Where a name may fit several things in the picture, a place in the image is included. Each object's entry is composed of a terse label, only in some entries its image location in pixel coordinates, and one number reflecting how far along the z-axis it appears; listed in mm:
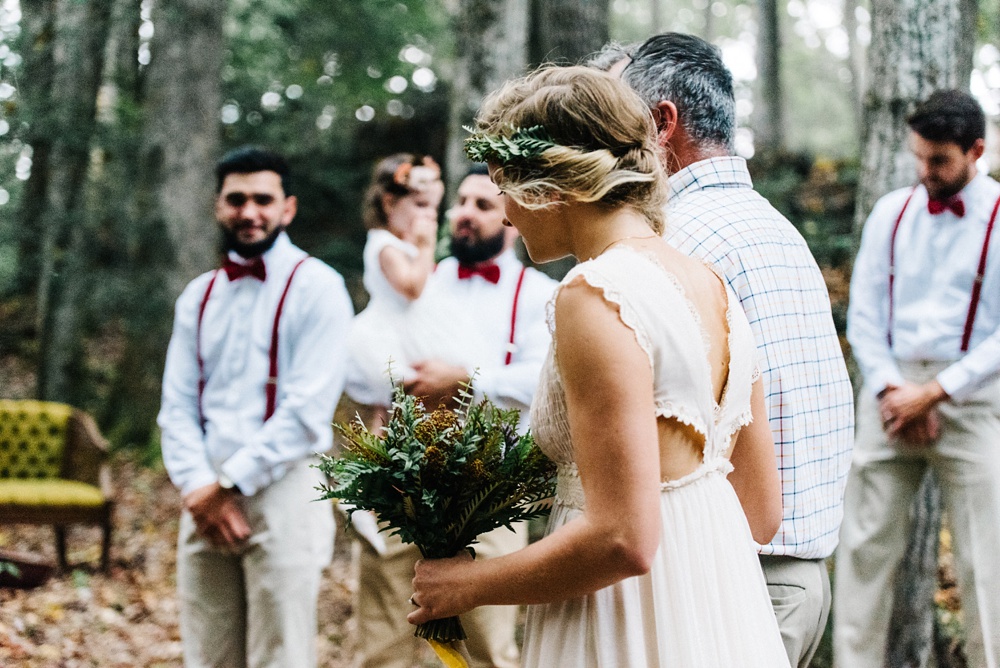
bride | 1736
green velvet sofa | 8328
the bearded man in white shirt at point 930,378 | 4125
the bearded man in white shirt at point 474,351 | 4324
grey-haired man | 2480
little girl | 4523
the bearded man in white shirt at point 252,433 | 3990
